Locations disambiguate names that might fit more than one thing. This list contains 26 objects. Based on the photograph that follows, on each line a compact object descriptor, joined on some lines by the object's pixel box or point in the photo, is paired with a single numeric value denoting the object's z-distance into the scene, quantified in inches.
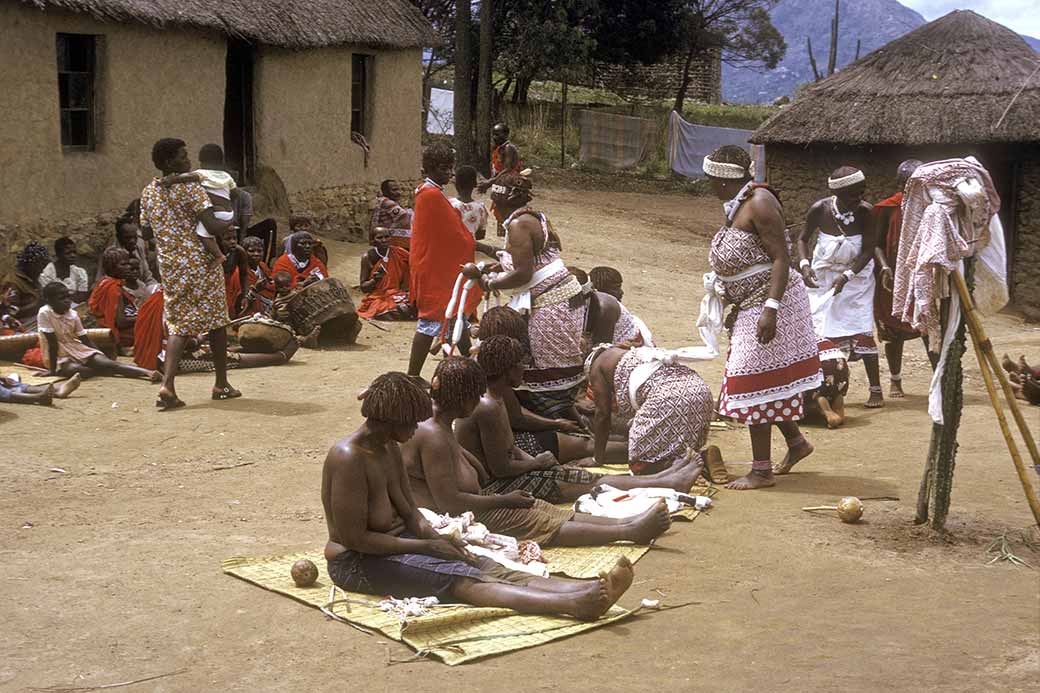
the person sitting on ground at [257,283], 448.8
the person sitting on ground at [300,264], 463.2
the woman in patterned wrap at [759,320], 253.1
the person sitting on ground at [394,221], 528.1
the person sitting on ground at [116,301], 398.9
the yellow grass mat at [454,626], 167.3
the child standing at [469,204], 414.3
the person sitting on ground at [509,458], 222.5
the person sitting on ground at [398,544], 176.2
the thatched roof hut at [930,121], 588.1
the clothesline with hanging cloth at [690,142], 1099.9
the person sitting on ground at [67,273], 411.8
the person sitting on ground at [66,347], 373.1
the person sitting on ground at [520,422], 233.1
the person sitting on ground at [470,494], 199.6
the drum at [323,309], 441.7
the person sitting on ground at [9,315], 406.0
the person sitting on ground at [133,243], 420.2
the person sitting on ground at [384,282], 506.6
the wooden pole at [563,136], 1063.6
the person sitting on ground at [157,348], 388.2
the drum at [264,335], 415.8
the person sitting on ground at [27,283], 414.0
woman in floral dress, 328.2
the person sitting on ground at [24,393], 335.9
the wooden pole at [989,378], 212.2
